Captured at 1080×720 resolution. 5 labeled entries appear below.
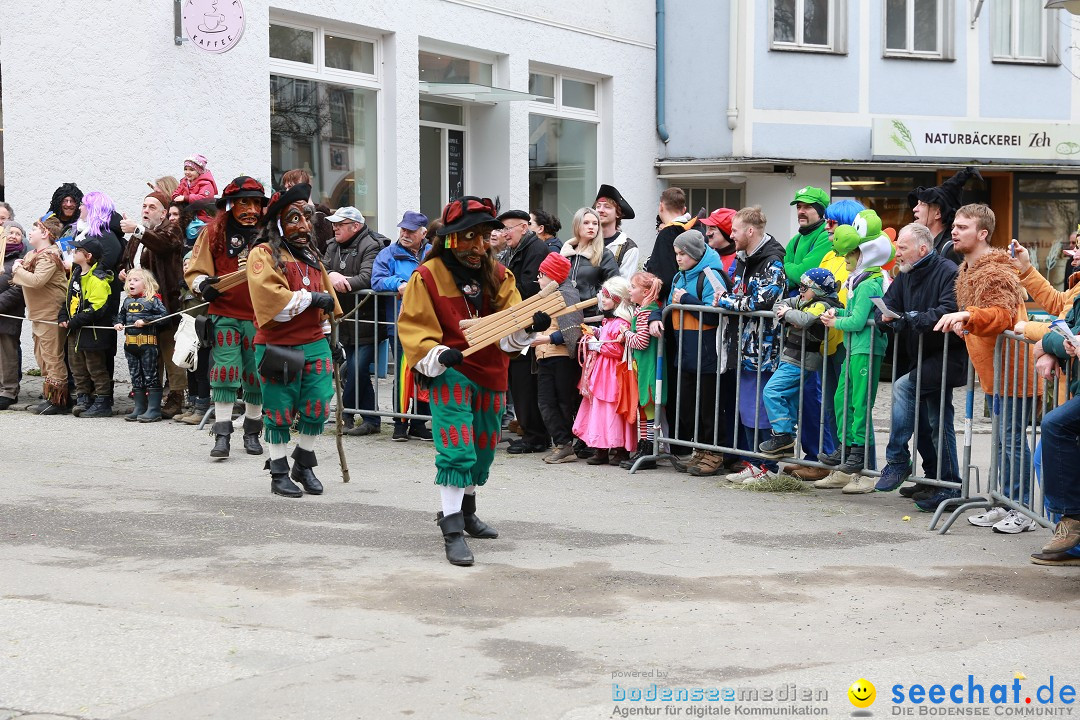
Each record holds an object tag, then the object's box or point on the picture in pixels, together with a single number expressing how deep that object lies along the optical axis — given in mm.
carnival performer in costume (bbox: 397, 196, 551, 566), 6988
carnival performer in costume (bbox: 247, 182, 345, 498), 8320
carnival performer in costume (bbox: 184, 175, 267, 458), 9391
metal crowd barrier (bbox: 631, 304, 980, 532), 8305
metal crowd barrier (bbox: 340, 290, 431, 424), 11438
